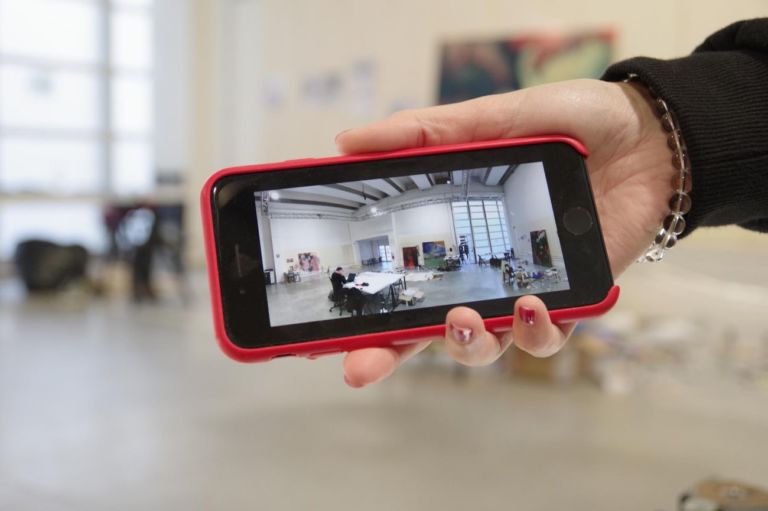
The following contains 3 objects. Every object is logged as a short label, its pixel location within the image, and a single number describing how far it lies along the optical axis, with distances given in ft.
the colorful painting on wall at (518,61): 7.75
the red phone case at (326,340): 1.70
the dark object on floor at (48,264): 9.98
